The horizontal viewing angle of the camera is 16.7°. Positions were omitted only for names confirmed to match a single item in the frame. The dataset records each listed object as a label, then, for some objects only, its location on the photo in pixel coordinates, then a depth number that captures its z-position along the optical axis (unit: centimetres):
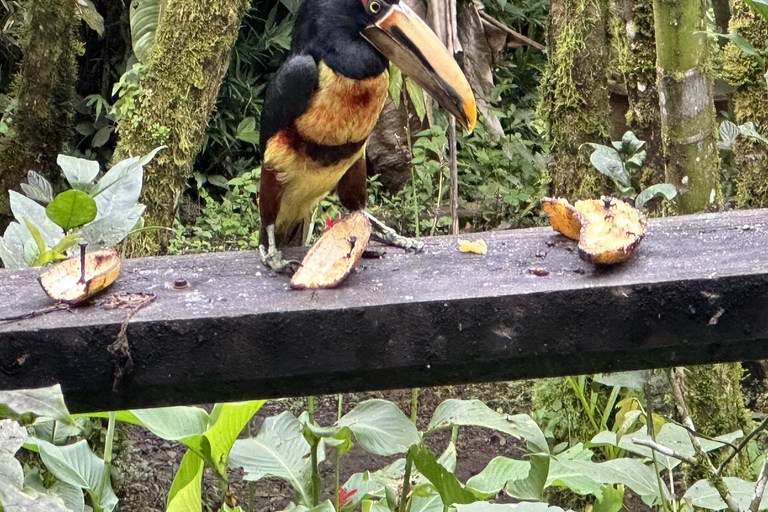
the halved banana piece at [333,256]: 186
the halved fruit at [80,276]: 183
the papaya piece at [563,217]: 192
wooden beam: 178
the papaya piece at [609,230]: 183
